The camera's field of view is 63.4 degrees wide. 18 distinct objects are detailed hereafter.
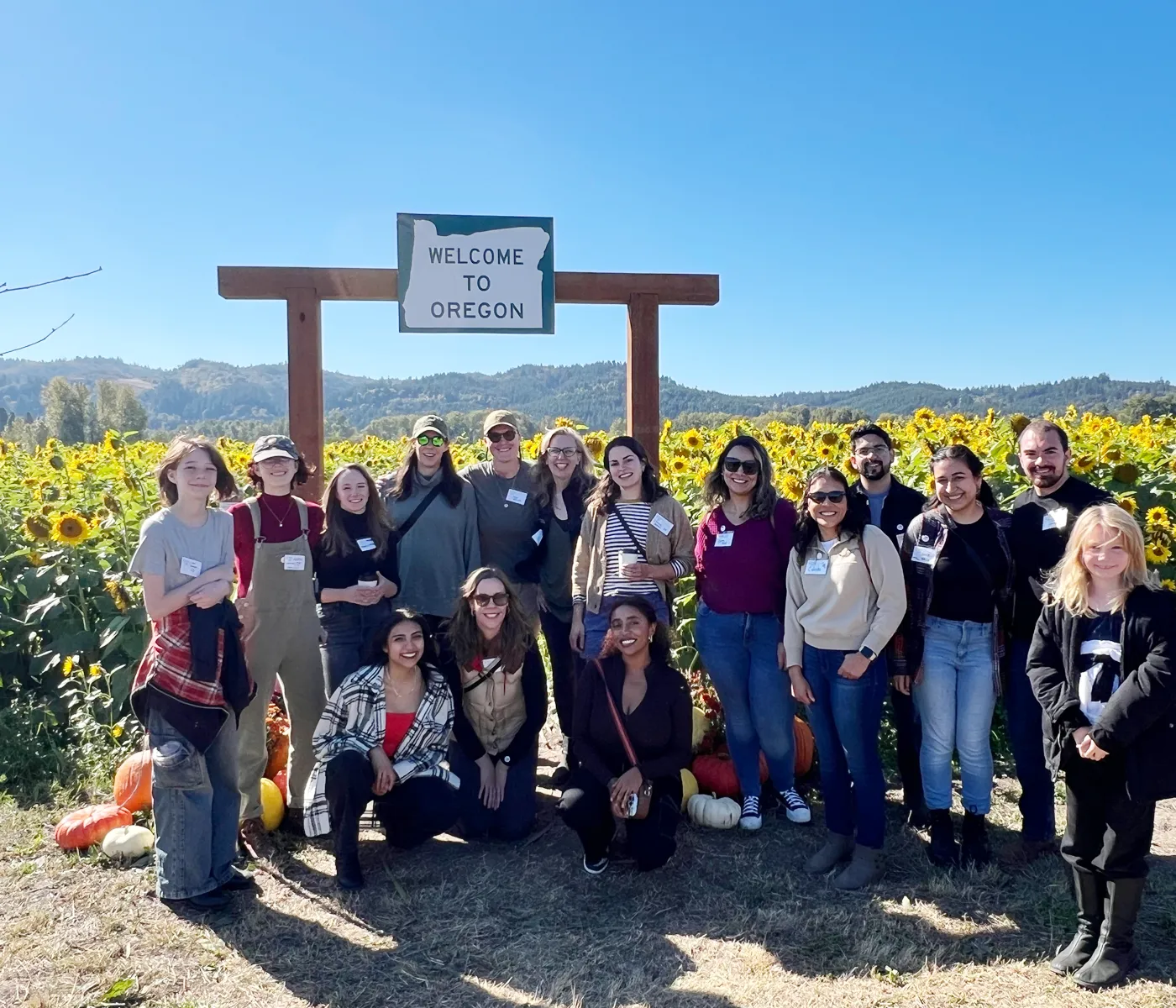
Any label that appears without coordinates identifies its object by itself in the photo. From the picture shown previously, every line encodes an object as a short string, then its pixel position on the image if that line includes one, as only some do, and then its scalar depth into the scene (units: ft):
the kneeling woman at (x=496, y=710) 14.56
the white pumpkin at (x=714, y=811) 14.93
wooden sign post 16.94
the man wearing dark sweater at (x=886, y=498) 13.91
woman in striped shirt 14.87
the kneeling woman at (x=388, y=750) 13.34
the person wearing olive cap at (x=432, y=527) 15.37
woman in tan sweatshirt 12.85
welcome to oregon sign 16.76
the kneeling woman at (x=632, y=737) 13.44
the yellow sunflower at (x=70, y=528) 18.02
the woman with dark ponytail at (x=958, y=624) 12.76
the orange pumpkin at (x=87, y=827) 14.24
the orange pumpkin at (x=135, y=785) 15.07
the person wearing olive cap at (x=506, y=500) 15.98
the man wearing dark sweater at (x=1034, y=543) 12.76
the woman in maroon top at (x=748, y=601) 14.25
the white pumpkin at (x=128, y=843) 13.85
